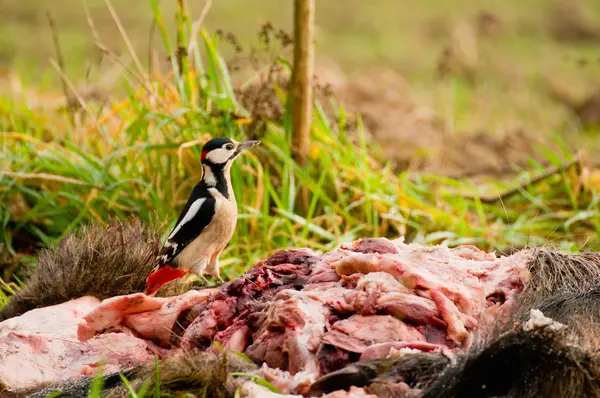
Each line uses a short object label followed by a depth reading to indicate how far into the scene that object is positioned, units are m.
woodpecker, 8.63
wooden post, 11.70
